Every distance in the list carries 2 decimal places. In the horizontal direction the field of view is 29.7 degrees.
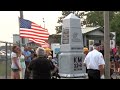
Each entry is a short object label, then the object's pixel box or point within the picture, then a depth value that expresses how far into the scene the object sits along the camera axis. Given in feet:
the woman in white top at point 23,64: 24.15
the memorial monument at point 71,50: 22.61
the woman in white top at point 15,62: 20.24
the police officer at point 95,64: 17.35
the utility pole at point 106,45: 24.86
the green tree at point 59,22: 149.88
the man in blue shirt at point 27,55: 29.89
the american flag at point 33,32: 31.67
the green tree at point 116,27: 112.34
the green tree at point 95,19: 130.19
